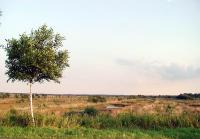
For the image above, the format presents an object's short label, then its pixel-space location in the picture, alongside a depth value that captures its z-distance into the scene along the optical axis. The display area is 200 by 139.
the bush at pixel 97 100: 94.34
